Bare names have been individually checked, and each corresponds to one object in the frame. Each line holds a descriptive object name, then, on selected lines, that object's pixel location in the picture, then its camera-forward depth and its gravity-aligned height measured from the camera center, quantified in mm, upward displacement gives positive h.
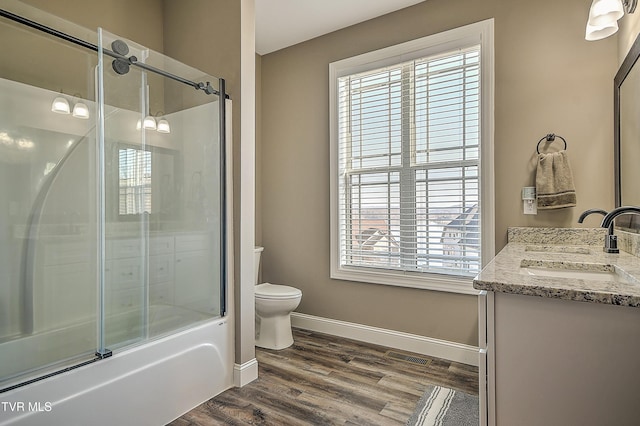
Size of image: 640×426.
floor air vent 2646 -1089
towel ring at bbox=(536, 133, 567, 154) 2307 +479
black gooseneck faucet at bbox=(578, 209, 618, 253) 1730 -78
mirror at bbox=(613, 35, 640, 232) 1736 +405
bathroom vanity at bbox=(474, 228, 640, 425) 964 -396
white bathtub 1420 -786
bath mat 1888 -1088
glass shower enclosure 1631 +95
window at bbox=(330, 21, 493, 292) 2609 +409
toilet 2848 -827
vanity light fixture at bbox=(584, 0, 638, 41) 1670 +929
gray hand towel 2221 +184
